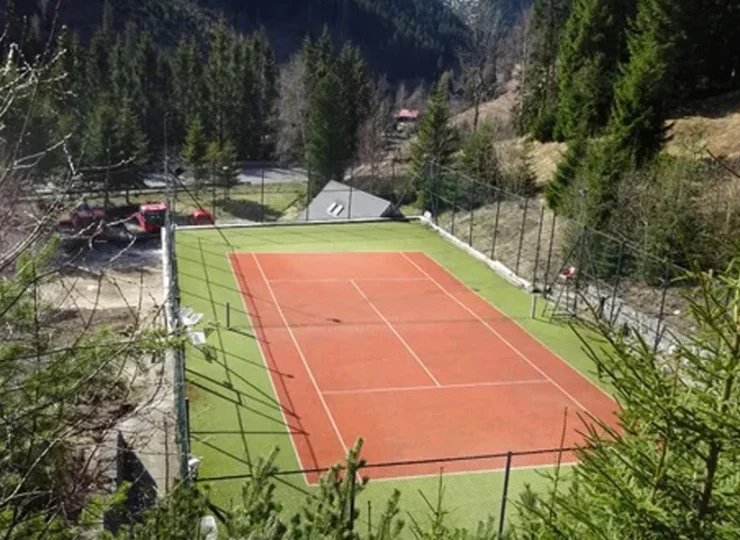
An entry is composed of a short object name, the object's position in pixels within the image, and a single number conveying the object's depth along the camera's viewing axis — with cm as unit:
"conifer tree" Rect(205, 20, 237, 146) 5191
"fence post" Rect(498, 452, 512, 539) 881
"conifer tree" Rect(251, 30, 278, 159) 5600
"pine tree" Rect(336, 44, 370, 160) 5109
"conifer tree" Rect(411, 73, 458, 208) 3706
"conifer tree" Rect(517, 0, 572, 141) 3919
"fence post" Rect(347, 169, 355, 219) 2954
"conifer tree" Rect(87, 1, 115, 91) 4907
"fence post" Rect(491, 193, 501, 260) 2384
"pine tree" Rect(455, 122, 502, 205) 3266
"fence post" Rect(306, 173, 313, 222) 3198
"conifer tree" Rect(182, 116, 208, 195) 4094
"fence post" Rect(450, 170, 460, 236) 2717
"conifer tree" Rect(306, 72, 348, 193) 4297
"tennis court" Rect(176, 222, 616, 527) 1188
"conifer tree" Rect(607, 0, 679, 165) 2645
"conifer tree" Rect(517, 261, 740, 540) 325
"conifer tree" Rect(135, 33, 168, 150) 5194
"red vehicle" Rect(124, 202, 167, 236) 3253
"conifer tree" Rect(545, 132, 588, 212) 2734
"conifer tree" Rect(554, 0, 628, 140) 3434
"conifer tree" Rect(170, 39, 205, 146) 5241
